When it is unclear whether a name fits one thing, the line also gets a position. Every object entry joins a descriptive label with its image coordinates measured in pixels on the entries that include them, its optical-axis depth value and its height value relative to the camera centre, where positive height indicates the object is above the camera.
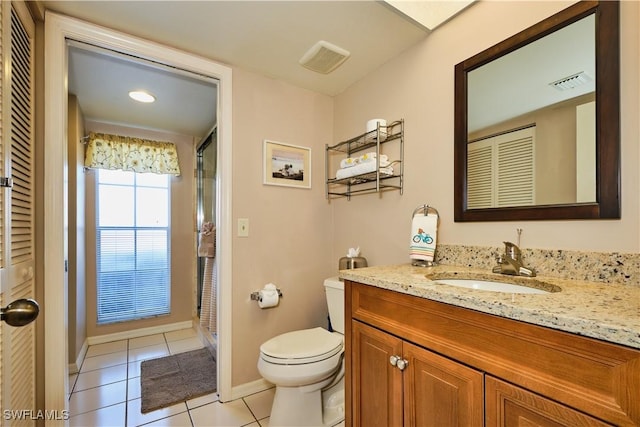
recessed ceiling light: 2.24 +0.92
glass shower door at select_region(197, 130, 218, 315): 2.71 +0.28
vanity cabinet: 0.60 -0.41
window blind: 2.80 -0.33
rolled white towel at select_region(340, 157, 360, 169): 1.85 +0.33
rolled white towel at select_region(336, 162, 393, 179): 1.71 +0.26
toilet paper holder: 1.95 -0.56
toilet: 1.46 -0.83
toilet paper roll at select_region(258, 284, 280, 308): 1.92 -0.56
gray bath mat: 1.85 -1.19
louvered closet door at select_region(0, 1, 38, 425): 0.99 +0.01
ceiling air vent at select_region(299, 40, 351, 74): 1.68 +0.95
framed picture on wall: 2.04 +0.35
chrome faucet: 1.12 -0.20
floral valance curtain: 2.66 +0.57
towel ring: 1.52 +0.02
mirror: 0.98 +0.35
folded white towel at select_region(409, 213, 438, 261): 1.45 -0.13
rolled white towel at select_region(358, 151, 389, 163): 1.71 +0.32
